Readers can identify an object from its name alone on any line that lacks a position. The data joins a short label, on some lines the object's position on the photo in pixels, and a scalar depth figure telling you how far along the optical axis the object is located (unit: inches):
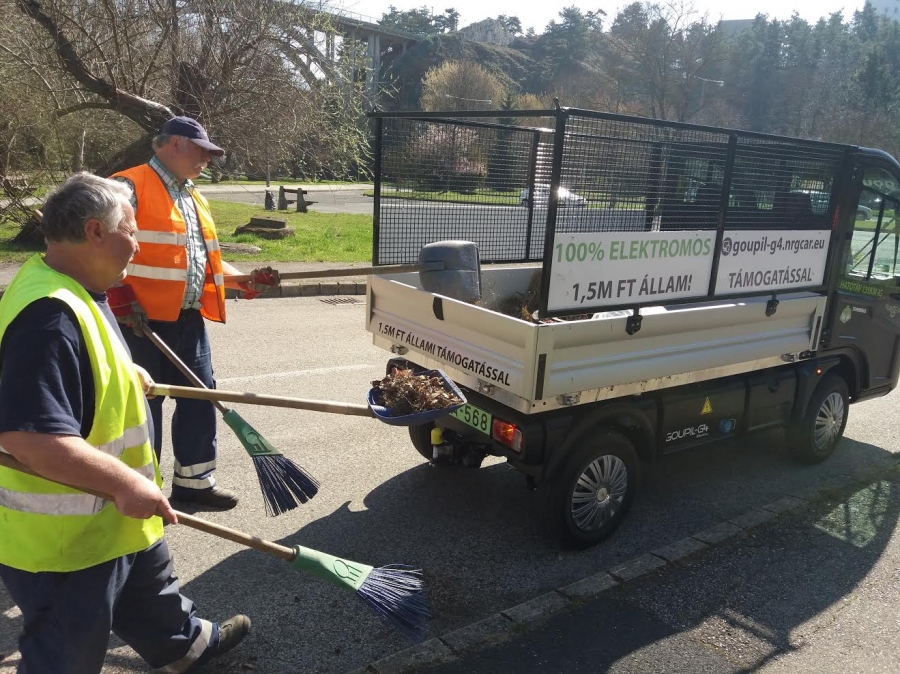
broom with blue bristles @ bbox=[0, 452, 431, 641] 97.6
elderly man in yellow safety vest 72.9
